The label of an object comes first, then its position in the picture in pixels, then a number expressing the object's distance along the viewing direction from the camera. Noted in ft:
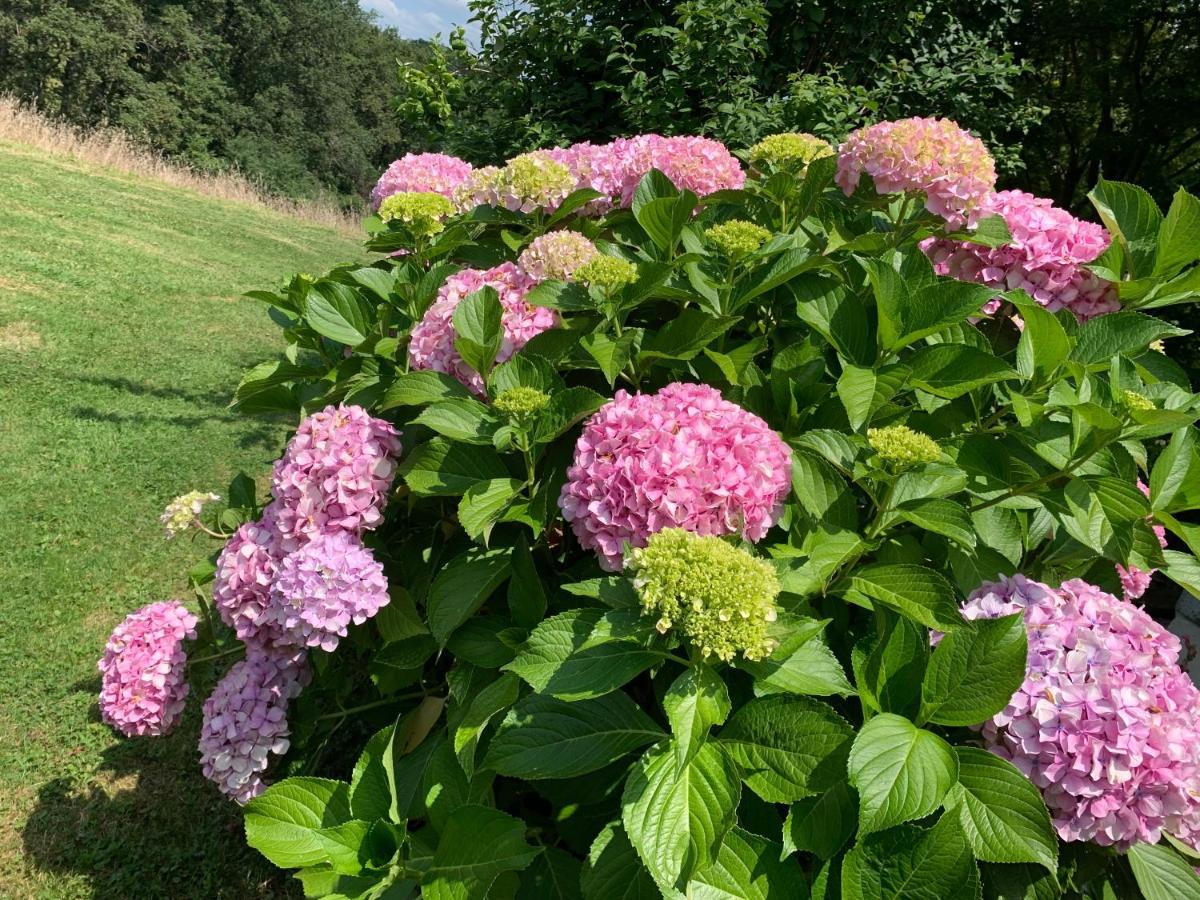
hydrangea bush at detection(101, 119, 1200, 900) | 3.75
